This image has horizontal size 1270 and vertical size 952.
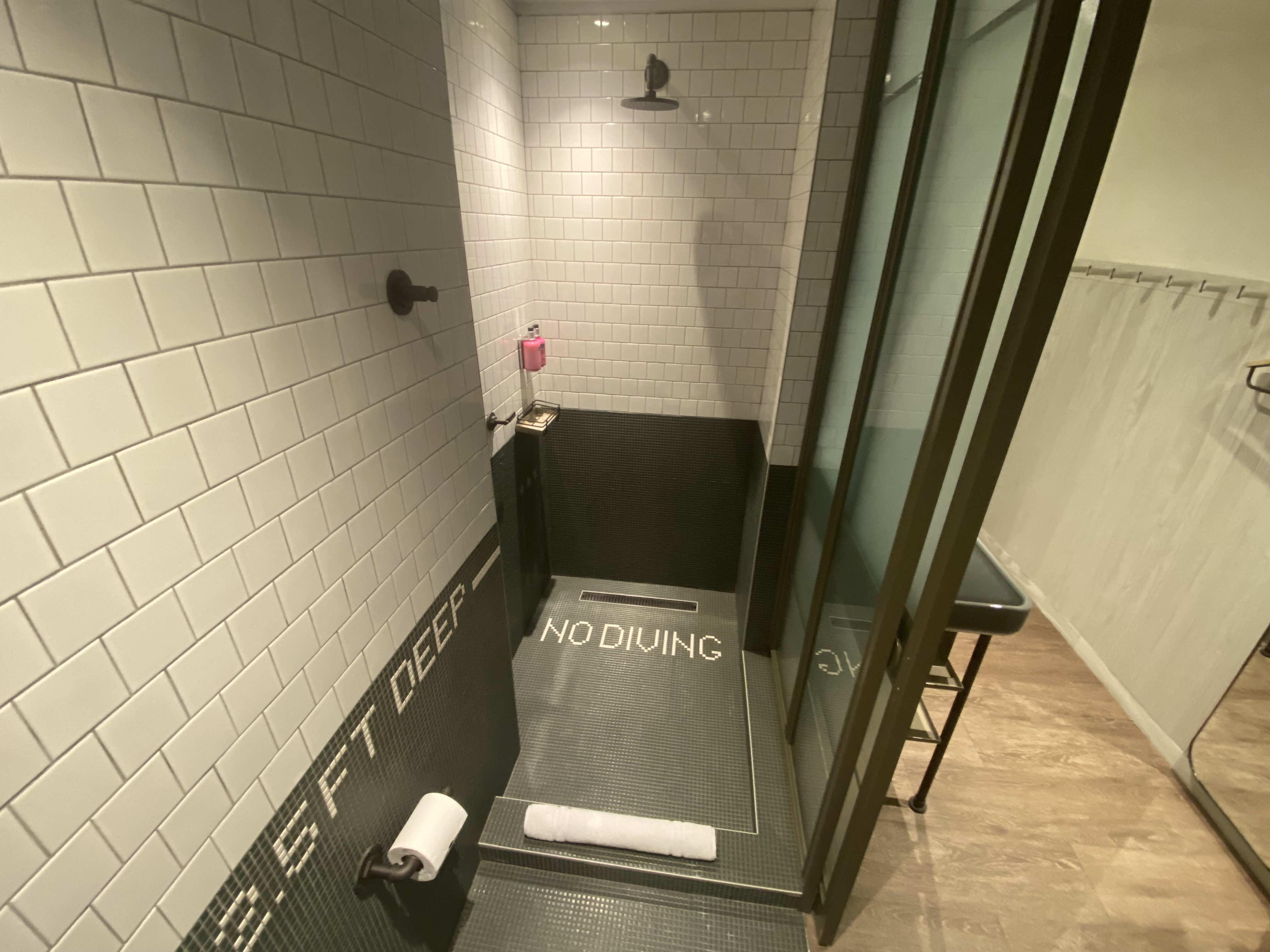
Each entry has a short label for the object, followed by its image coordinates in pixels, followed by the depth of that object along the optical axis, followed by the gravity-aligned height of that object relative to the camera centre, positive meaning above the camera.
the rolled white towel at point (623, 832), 1.65 -1.72
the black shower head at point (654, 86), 1.88 +0.50
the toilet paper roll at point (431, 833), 1.15 -1.23
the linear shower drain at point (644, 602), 2.75 -1.74
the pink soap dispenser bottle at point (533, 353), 2.19 -0.45
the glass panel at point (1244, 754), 1.71 -1.54
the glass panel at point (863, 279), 1.32 -0.10
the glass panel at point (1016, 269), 0.71 -0.03
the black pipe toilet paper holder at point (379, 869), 1.07 -1.21
